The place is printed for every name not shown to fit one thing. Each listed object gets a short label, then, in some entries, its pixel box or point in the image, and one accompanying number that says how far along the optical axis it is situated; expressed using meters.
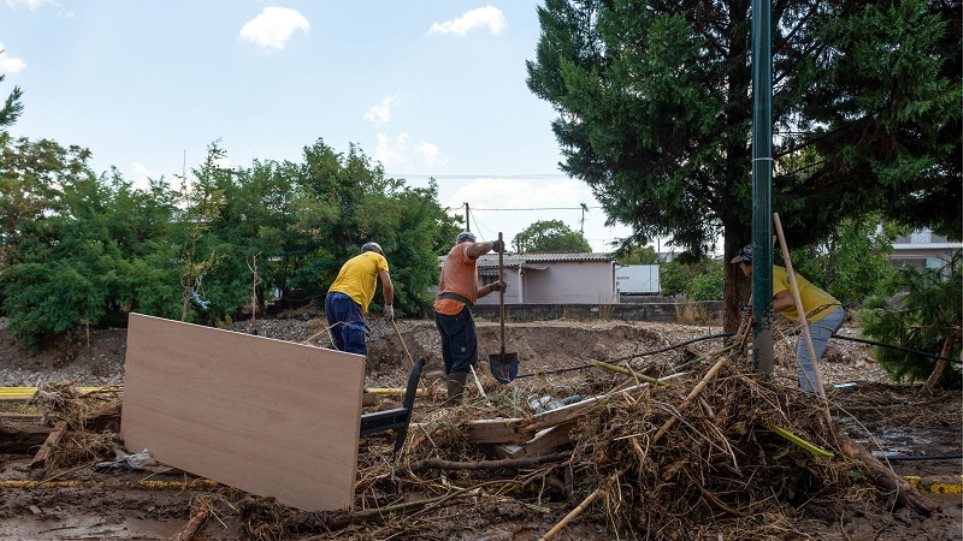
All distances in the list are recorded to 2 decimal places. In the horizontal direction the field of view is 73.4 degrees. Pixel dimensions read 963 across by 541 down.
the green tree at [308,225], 15.81
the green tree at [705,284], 26.69
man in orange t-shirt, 6.16
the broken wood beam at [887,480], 3.57
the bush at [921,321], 6.20
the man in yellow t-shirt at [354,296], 6.88
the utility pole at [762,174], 4.32
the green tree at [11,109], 10.45
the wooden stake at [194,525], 3.29
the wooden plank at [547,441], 4.06
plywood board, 3.38
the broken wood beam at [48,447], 4.32
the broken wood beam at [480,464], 3.94
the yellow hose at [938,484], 3.91
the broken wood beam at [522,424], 3.92
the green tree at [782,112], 4.96
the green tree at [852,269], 17.36
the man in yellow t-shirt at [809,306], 5.23
